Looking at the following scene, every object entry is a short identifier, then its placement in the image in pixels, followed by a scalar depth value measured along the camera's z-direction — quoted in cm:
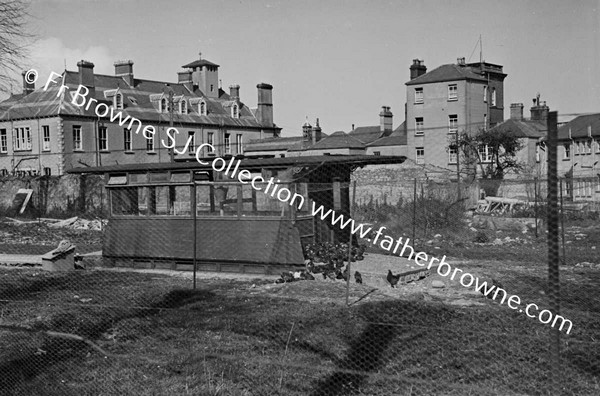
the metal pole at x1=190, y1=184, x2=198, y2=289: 1367
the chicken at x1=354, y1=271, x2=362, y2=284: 1327
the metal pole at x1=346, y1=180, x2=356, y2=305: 1087
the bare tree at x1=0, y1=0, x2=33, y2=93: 1786
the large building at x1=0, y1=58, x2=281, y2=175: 4931
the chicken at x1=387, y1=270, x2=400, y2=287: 1325
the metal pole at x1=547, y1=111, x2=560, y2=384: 500
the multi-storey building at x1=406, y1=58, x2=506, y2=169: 4894
